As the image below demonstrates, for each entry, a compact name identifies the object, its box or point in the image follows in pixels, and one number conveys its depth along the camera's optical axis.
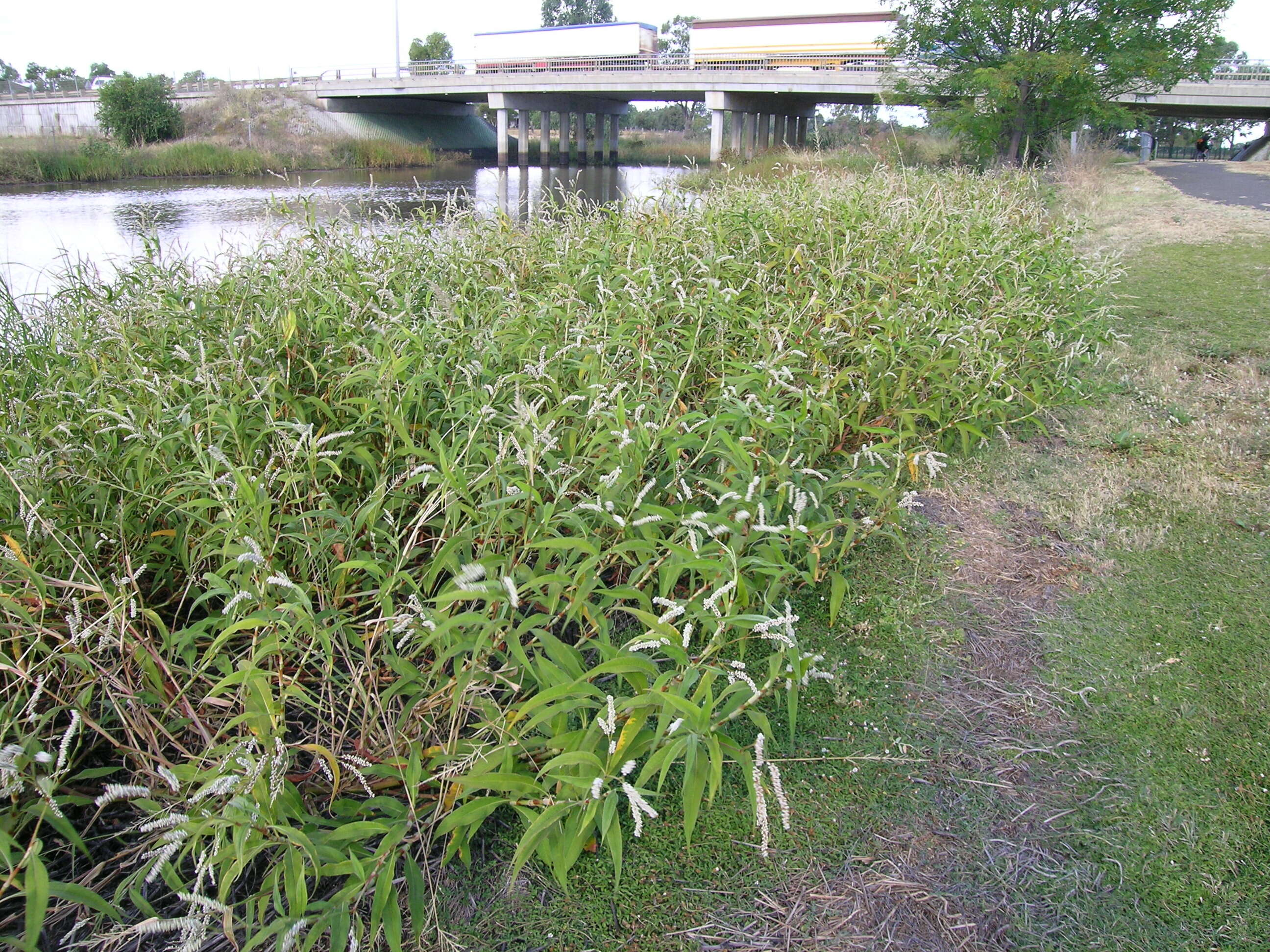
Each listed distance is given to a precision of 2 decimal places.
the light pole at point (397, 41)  40.40
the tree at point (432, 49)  67.75
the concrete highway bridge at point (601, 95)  32.03
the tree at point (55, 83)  35.84
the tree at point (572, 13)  91.31
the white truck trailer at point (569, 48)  42.12
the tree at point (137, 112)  27.88
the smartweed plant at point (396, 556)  1.53
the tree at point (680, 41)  72.19
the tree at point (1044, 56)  17.75
